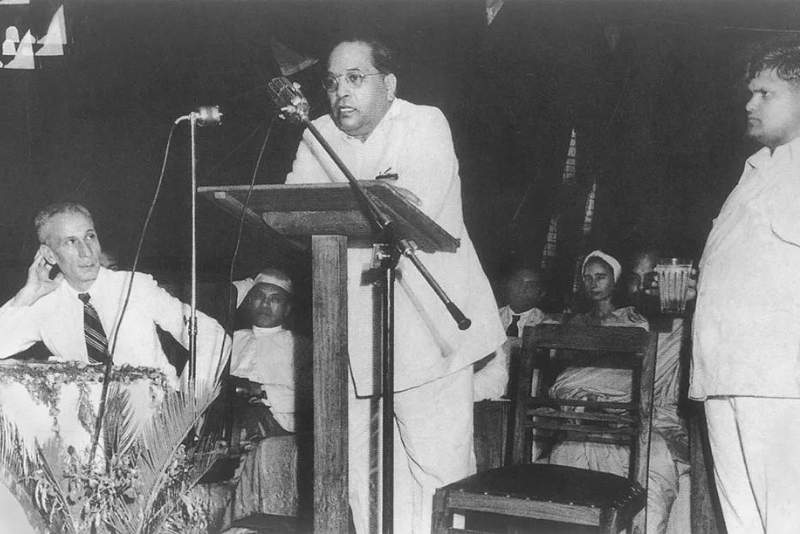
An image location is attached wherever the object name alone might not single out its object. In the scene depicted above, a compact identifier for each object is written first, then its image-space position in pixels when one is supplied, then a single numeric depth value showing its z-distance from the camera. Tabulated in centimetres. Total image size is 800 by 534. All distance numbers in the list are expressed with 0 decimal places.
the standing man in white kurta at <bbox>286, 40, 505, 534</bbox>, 281
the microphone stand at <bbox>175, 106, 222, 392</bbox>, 305
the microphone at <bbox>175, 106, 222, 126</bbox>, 303
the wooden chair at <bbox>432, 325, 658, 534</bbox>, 233
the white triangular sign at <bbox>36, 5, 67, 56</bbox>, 374
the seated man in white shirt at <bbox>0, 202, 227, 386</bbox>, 365
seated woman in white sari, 308
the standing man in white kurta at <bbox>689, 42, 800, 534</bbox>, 264
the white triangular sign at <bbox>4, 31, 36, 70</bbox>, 375
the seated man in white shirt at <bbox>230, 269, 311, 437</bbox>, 379
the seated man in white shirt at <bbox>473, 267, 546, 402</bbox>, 332
